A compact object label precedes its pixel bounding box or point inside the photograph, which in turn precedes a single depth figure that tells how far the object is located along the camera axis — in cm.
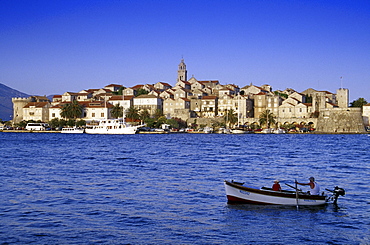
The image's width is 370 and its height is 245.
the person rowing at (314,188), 1794
